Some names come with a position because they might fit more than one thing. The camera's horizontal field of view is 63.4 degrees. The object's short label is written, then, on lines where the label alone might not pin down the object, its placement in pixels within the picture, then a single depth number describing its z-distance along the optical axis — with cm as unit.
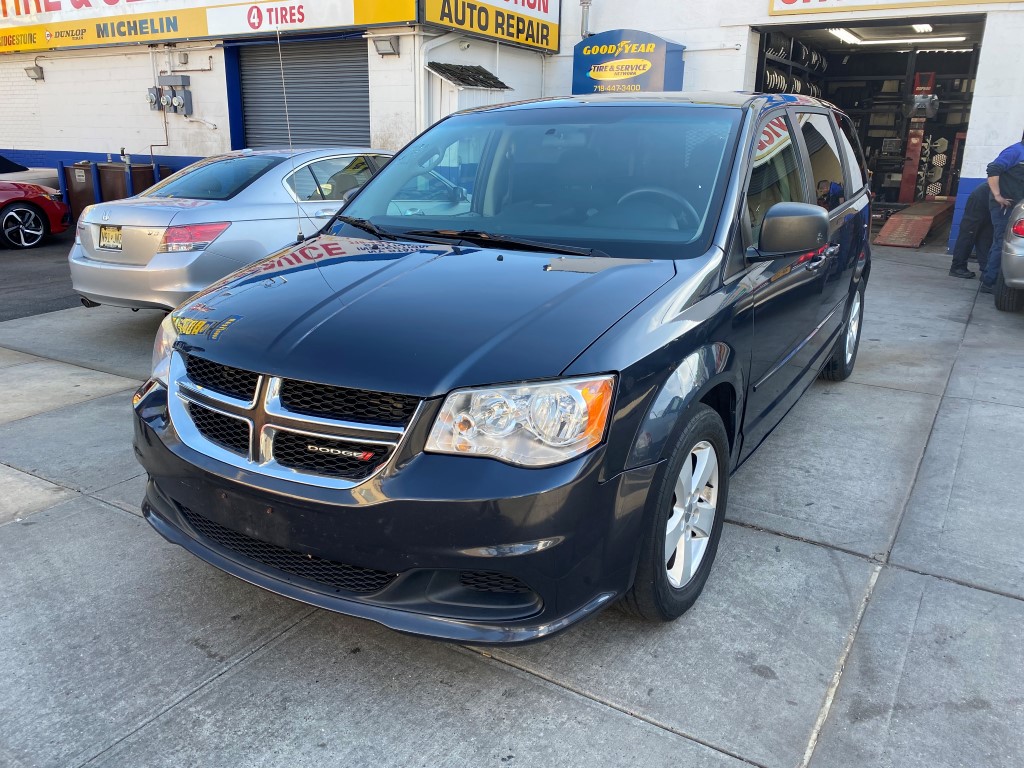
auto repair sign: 1162
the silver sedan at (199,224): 591
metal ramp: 1222
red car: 1159
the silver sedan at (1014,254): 734
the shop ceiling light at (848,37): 1590
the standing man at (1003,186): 874
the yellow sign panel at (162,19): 1201
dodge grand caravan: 222
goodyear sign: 1231
